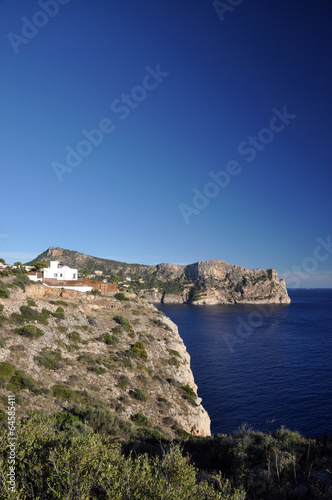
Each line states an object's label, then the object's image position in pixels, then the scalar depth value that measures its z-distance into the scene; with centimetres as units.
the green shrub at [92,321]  3572
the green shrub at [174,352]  3664
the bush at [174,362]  3420
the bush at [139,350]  3277
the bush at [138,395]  2570
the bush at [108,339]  3297
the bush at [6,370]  2040
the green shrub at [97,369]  2652
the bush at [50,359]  2426
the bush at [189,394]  2864
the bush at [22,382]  1995
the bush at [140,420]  2258
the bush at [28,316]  2859
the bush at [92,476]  923
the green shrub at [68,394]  2143
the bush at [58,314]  3302
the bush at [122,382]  2629
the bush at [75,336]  3058
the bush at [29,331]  2659
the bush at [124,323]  3775
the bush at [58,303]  3666
